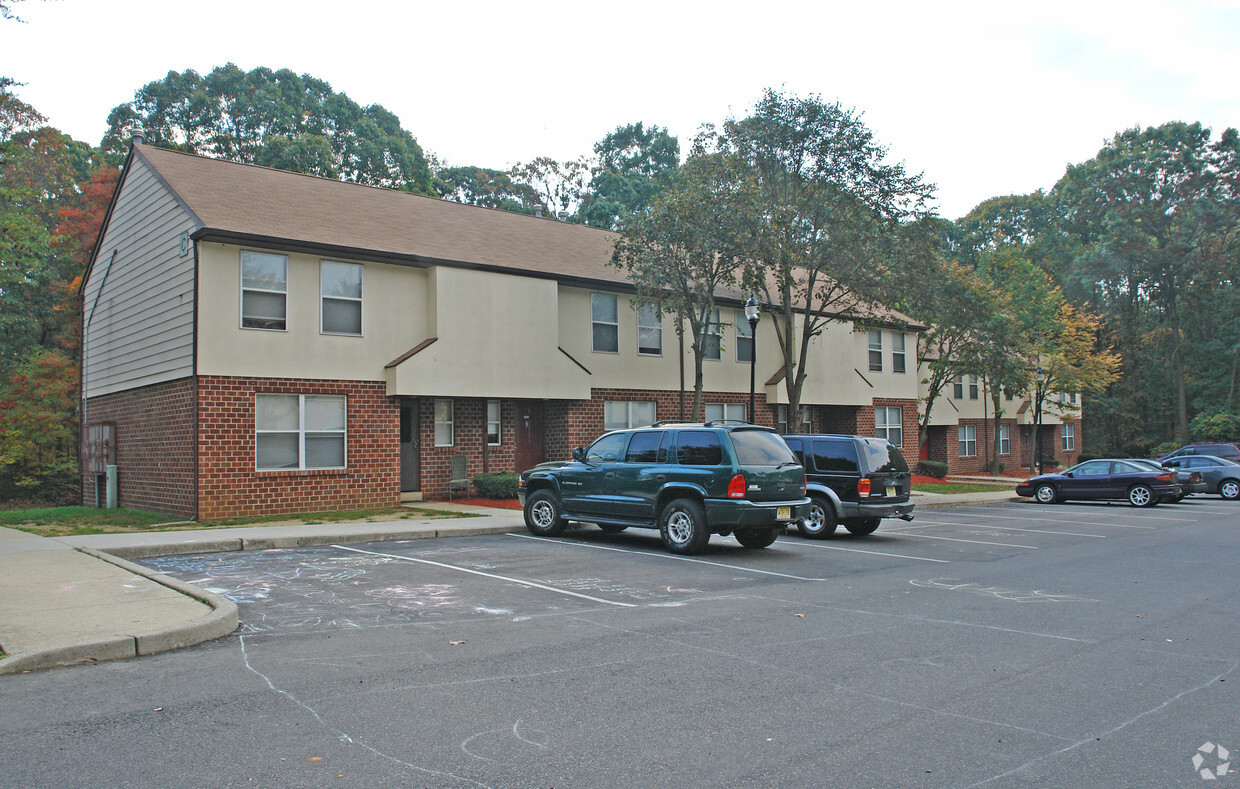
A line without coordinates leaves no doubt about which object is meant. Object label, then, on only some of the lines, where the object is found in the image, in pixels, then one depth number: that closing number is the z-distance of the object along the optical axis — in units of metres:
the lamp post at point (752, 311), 20.03
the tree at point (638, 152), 68.94
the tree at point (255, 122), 48.25
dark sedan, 24.23
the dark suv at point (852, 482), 15.13
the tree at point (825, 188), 23.19
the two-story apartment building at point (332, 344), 17.67
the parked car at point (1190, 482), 26.78
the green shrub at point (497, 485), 21.02
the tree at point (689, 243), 20.92
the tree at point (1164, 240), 57.62
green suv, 12.27
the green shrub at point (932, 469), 34.34
